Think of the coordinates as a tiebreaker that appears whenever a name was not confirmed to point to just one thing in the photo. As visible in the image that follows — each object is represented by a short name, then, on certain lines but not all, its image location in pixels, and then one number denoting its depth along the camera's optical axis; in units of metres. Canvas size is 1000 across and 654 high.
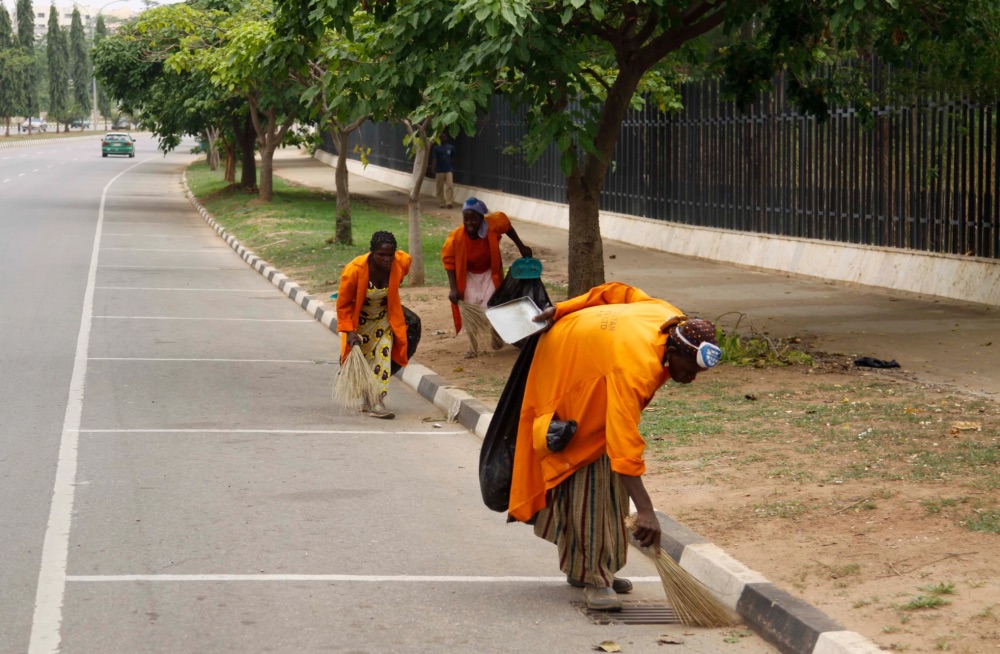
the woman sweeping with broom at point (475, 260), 12.05
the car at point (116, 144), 75.06
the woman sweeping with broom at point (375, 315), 9.78
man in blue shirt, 32.91
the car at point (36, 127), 125.42
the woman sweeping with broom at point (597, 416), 5.09
